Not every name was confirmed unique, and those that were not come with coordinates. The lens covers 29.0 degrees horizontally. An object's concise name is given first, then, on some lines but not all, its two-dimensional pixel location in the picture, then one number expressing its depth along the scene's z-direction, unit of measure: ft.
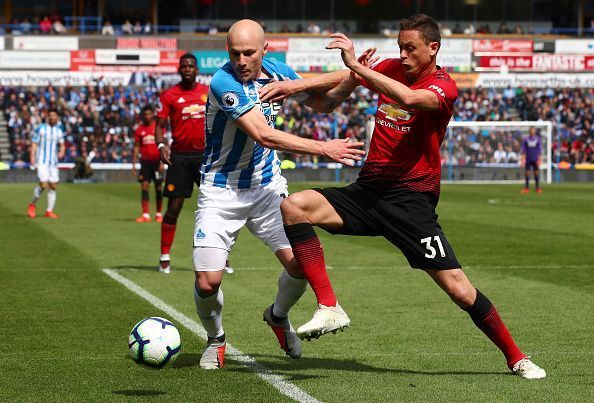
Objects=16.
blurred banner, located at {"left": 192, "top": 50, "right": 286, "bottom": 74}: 156.46
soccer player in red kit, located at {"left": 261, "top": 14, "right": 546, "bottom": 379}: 21.36
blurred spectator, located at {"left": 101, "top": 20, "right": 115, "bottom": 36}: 169.58
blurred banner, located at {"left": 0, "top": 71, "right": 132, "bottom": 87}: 144.25
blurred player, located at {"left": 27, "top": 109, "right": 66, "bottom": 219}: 77.15
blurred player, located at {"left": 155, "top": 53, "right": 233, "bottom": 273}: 41.52
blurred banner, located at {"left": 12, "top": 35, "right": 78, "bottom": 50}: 160.04
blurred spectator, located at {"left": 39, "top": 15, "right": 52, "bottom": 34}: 170.60
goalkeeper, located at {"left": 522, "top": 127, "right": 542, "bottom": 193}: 116.78
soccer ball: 21.97
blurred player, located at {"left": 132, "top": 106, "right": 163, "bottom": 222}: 73.92
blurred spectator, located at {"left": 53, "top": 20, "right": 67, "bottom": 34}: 170.71
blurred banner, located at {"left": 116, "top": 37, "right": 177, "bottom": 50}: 165.99
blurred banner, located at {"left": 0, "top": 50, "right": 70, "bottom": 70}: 151.33
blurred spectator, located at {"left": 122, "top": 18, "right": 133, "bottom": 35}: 172.45
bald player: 22.70
